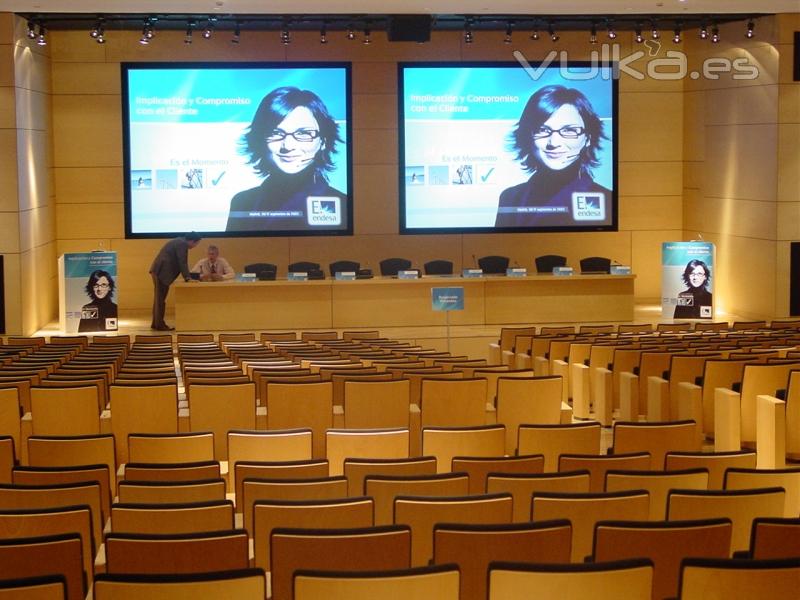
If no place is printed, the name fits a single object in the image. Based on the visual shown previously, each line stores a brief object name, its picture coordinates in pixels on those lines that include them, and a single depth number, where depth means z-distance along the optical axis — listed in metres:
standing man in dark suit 16.62
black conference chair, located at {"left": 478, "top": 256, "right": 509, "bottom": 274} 18.20
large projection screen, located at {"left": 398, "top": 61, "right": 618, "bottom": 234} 18.53
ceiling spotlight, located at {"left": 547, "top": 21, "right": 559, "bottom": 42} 17.36
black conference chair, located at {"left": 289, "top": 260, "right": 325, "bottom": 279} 17.77
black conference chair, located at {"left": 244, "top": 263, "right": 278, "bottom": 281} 16.98
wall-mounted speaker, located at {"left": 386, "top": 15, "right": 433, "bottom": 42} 16.34
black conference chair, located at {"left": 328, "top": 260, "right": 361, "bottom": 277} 17.77
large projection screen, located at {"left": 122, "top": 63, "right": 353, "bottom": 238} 18.09
